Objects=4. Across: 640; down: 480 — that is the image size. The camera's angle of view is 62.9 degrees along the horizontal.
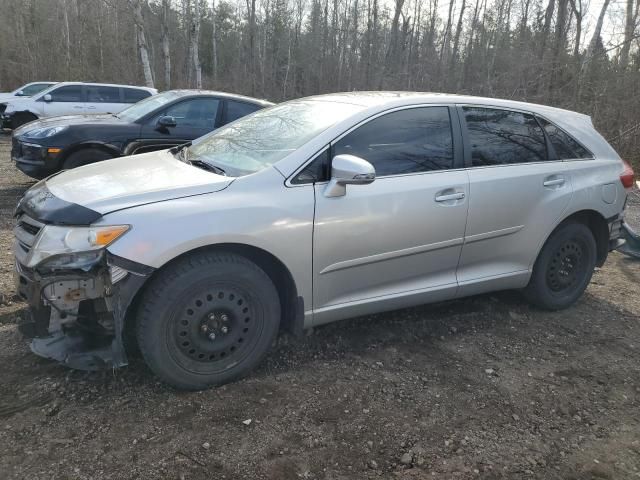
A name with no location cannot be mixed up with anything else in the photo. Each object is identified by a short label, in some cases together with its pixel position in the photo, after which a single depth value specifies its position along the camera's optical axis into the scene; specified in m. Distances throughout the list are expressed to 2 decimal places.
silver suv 2.68
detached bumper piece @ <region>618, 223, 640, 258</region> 5.96
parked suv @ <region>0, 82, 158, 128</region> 14.05
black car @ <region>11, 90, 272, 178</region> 6.85
